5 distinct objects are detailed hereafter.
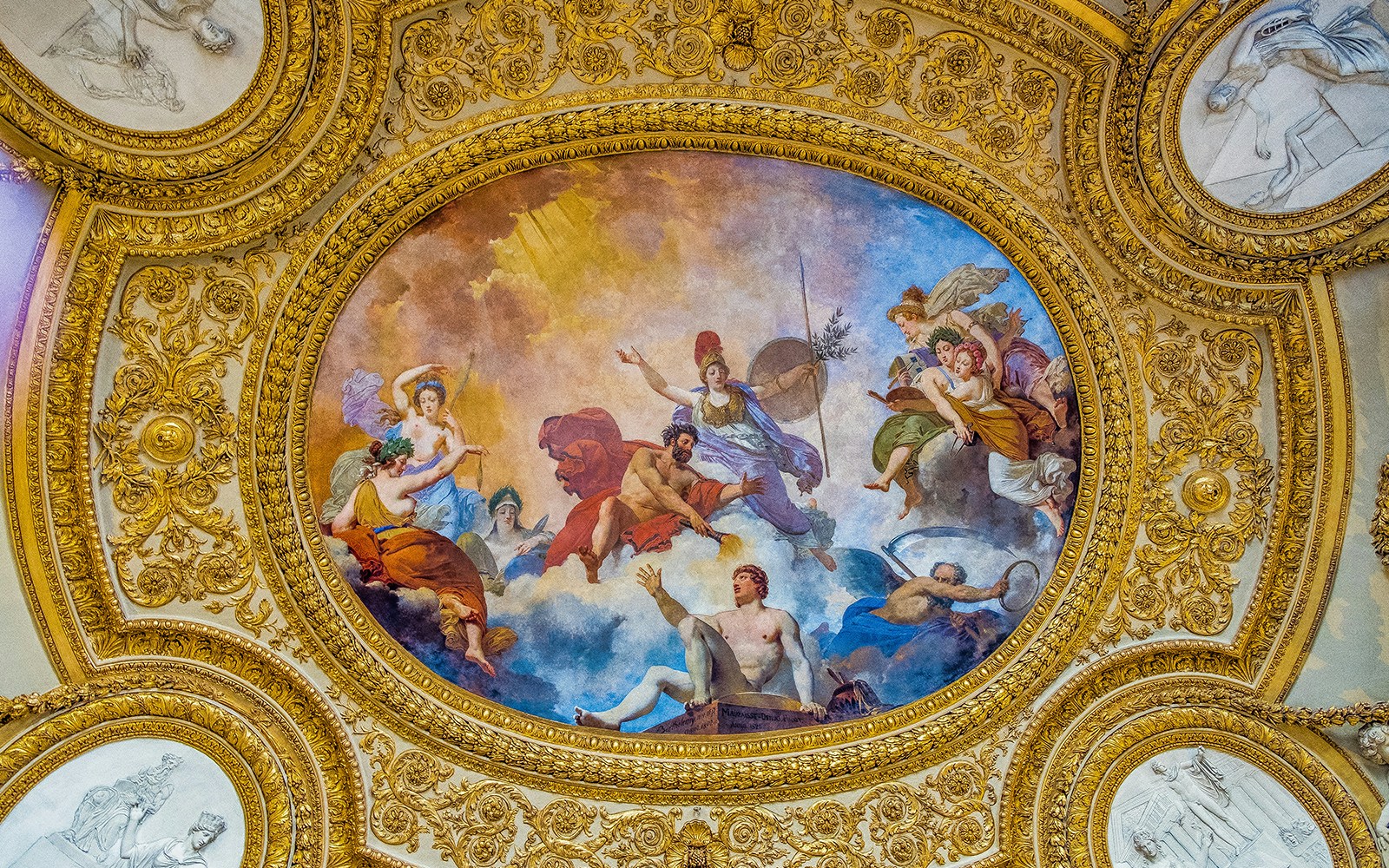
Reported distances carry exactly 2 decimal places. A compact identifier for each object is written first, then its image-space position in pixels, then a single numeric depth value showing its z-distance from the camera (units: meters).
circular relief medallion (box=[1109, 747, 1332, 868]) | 10.55
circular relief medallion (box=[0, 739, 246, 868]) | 9.72
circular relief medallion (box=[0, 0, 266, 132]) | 9.41
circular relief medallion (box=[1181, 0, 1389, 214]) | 9.89
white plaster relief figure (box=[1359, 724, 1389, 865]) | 10.20
